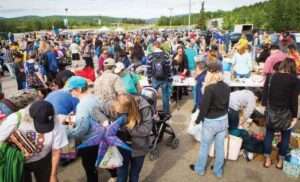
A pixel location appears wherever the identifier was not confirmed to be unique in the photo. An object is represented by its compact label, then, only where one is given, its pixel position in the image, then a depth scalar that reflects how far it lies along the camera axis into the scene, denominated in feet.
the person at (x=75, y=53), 47.17
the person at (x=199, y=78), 16.58
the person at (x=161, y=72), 18.29
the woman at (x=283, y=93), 11.24
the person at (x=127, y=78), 13.27
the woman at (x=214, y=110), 10.69
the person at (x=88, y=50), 26.91
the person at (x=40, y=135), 6.67
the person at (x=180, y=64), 23.33
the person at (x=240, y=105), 13.69
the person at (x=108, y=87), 10.31
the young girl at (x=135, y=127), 8.34
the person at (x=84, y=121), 9.20
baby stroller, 13.99
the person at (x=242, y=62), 21.12
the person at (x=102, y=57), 23.75
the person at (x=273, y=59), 18.60
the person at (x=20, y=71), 22.93
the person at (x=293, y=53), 20.95
